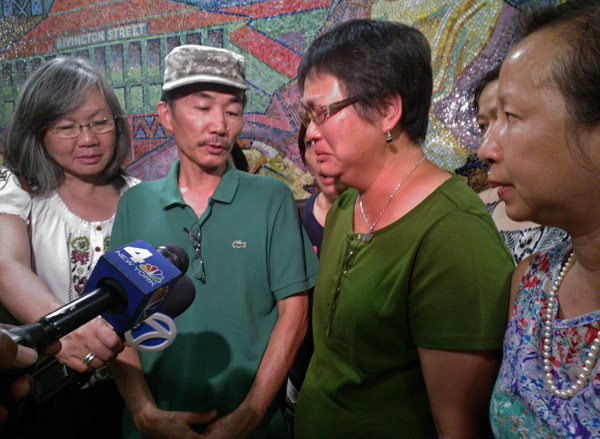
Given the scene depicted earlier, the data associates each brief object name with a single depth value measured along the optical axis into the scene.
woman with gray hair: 1.55
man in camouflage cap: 1.35
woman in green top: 0.93
